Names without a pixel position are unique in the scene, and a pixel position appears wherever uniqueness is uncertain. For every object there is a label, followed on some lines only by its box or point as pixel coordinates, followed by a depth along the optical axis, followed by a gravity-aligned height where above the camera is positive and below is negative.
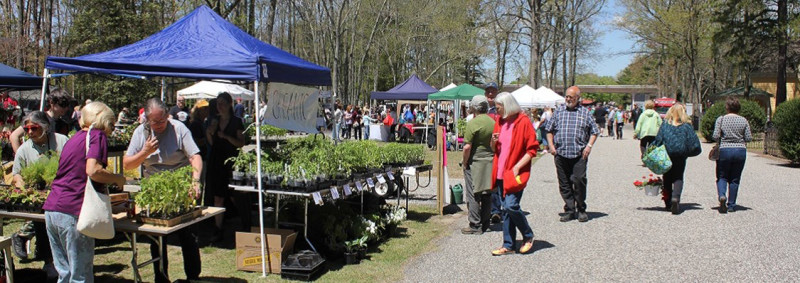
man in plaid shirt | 7.46 -0.27
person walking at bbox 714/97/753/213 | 8.16 -0.37
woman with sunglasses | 5.55 -0.32
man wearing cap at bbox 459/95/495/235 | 6.88 -0.35
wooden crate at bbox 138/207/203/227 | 4.22 -0.73
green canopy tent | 19.25 +0.82
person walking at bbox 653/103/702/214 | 8.13 -0.30
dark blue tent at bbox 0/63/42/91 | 9.66 +0.60
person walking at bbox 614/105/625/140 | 28.08 +0.02
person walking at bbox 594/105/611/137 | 27.67 +0.24
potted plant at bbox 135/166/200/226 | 4.22 -0.58
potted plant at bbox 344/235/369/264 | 5.94 -1.30
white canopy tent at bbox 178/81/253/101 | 20.19 +0.93
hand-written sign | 6.39 +0.12
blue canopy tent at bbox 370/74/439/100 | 21.75 +1.03
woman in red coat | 5.89 -0.41
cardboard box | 5.50 -1.22
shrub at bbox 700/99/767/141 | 25.22 +0.17
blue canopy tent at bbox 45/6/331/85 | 5.76 +0.61
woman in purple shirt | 3.88 -0.42
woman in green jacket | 13.21 -0.10
